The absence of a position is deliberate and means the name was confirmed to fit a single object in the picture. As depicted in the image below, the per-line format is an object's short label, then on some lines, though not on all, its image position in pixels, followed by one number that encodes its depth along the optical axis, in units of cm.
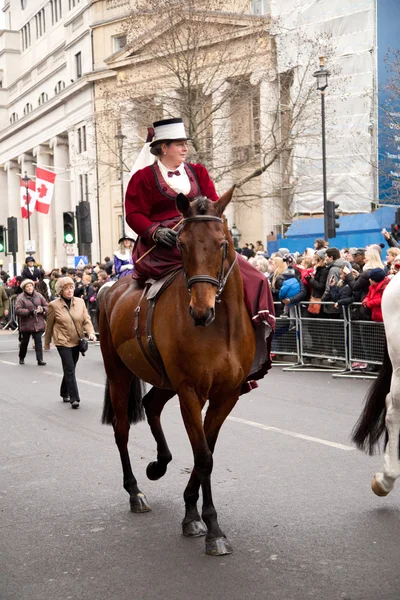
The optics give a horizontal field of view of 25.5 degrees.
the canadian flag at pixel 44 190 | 4216
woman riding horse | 598
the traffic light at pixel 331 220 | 2547
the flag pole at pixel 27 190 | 4703
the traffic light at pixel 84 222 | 3155
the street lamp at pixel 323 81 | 2584
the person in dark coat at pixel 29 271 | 2809
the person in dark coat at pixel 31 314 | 1858
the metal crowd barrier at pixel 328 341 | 1392
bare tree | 3238
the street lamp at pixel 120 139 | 3572
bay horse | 512
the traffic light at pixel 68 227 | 3125
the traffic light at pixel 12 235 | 3796
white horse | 611
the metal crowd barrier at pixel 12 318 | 3088
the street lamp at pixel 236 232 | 4632
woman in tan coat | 1290
